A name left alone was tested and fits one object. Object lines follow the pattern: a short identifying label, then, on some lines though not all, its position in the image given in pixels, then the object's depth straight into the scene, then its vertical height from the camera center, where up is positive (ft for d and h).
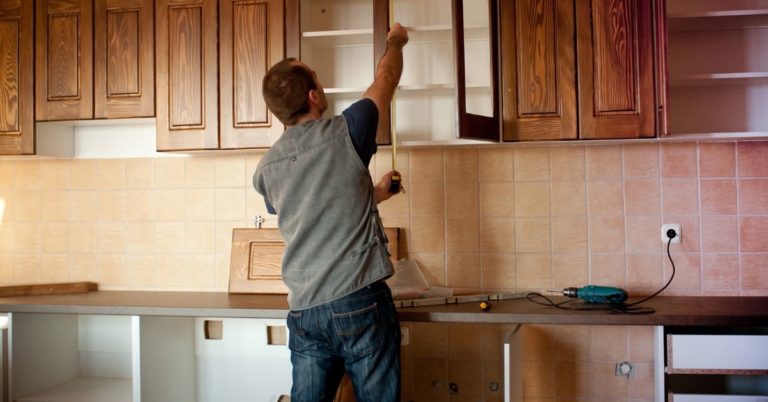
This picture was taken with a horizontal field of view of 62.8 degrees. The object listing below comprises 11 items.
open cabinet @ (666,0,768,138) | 8.05 +1.79
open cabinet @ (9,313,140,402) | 7.96 -1.99
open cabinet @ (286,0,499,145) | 8.04 +2.10
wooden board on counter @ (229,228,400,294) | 8.54 -0.65
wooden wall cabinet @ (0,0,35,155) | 8.46 +1.79
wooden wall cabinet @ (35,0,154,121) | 8.23 +2.06
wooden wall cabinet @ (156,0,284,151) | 7.89 +1.82
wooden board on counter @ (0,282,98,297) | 8.38 -1.02
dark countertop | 6.41 -1.11
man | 5.52 -0.30
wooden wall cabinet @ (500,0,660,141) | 7.25 +1.63
